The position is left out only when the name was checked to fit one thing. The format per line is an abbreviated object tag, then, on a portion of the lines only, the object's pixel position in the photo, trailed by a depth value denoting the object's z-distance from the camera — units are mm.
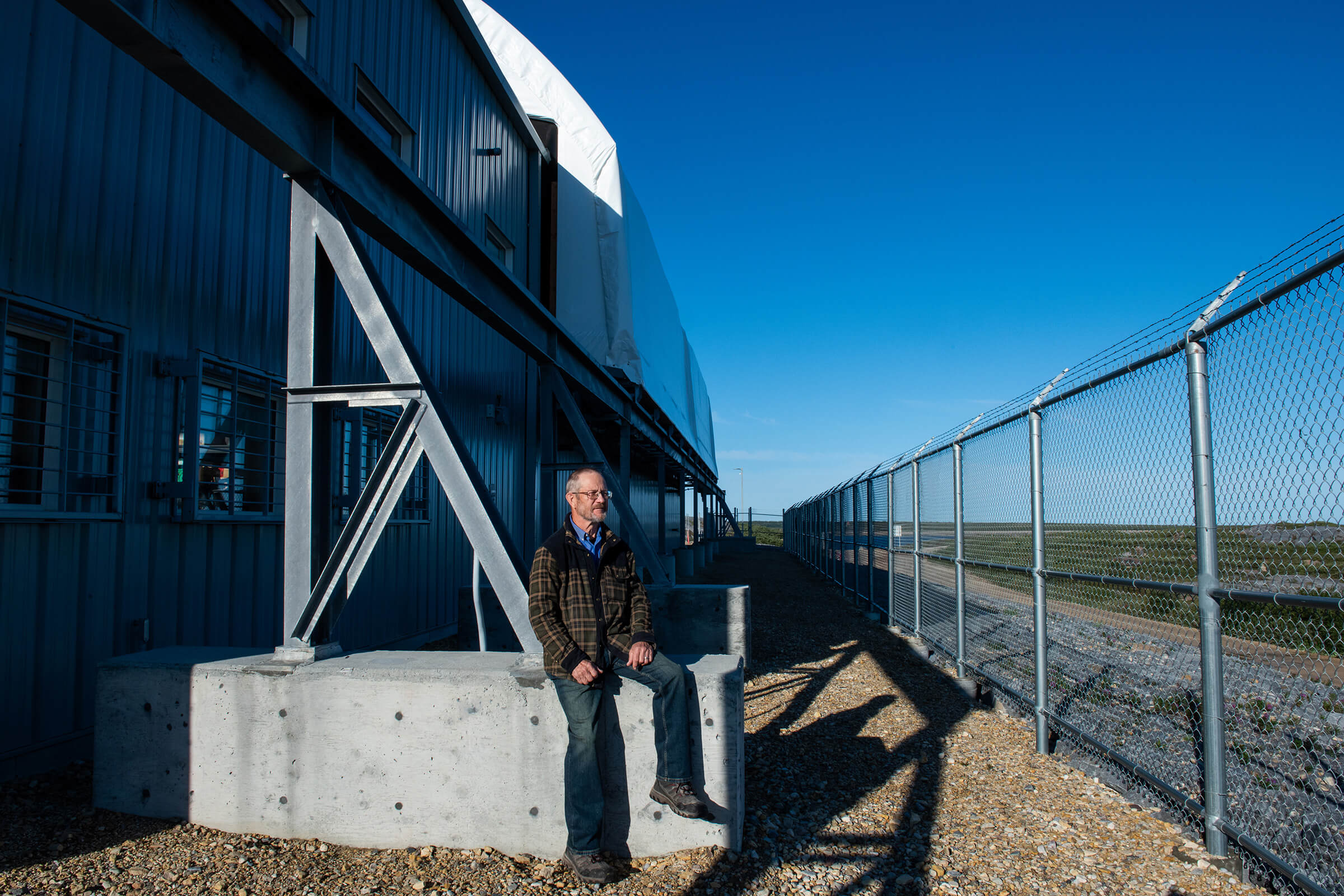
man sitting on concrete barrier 3172
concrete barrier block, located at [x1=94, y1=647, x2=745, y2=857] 3338
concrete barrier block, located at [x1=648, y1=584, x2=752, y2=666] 7172
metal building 3789
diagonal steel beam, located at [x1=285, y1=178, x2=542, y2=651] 3697
